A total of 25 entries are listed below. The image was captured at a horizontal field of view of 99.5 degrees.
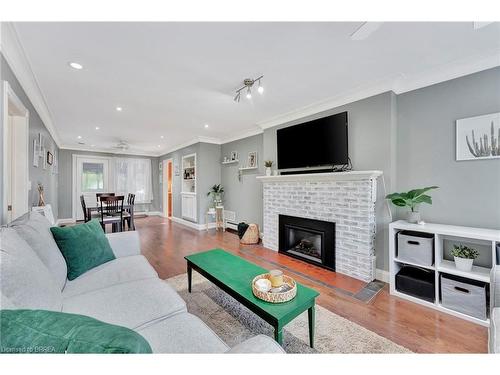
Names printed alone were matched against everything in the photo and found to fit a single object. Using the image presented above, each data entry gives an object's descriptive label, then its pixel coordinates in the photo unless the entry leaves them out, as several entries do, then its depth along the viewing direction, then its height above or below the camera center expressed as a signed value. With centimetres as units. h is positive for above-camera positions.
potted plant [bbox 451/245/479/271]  187 -62
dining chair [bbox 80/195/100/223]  429 -54
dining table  462 -47
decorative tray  139 -71
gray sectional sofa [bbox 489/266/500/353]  97 -69
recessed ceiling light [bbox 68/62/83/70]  210 +124
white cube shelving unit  177 -63
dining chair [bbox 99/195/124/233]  427 -49
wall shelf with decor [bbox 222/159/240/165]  508 +66
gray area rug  150 -112
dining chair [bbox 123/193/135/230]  477 -59
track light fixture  241 +123
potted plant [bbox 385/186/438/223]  210 -12
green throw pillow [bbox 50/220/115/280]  164 -48
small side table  543 -73
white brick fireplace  252 -27
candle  152 -66
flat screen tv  282 +66
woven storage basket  413 -94
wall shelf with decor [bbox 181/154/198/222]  570 -2
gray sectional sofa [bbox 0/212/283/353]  87 -66
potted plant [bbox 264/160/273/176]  379 +40
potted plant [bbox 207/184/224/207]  550 -12
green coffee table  129 -74
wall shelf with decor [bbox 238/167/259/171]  468 +44
